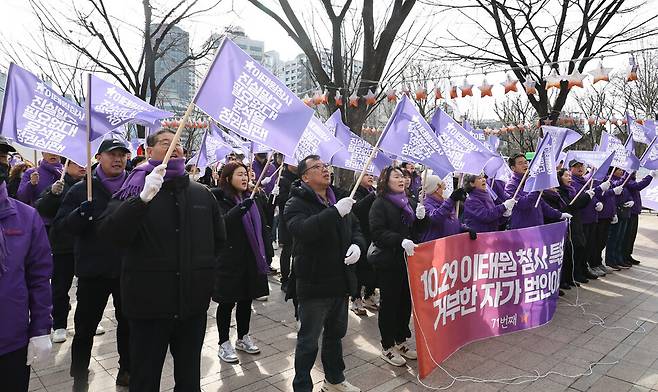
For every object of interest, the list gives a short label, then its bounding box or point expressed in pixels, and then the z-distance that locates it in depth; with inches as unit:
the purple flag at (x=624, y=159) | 327.3
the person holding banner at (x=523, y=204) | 255.4
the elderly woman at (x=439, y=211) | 191.8
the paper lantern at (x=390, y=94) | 417.5
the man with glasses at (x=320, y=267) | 142.9
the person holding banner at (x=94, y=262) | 153.0
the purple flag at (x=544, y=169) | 227.9
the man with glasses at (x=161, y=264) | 111.8
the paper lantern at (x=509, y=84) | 386.9
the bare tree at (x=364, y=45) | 457.9
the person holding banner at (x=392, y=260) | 181.0
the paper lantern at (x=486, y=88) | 399.5
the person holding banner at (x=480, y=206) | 227.0
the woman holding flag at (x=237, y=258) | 180.9
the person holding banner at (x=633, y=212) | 354.6
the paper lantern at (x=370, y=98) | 424.8
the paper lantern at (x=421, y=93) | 395.5
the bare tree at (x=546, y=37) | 549.0
